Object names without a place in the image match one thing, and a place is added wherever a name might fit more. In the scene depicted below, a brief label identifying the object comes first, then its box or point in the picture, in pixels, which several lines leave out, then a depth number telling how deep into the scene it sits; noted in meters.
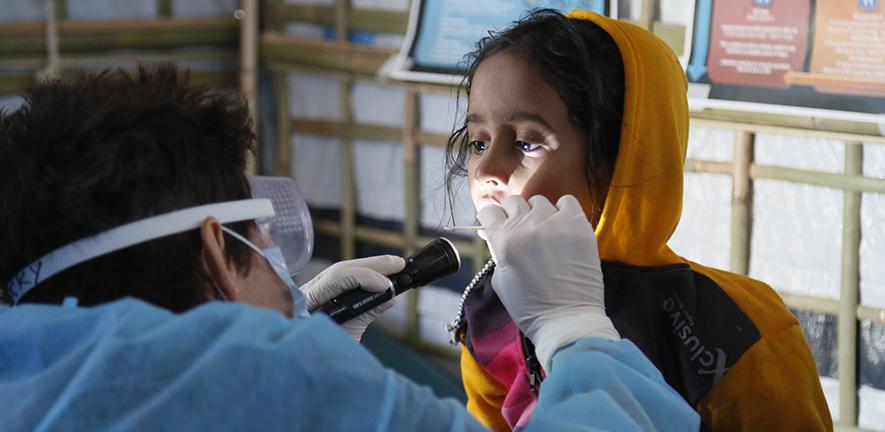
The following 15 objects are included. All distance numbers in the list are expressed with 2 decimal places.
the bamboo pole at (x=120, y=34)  3.22
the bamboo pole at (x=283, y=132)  3.55
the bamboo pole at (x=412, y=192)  3.09
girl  1.22
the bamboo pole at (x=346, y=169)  3.22
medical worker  0.77
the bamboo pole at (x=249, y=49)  3.48
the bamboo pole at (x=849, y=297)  2.04
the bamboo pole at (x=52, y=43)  3.25
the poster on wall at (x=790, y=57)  1.86
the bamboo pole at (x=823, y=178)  2.02
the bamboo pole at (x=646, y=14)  2.24
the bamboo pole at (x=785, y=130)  1.95
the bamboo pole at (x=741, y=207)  2.21
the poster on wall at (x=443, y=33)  2.44
